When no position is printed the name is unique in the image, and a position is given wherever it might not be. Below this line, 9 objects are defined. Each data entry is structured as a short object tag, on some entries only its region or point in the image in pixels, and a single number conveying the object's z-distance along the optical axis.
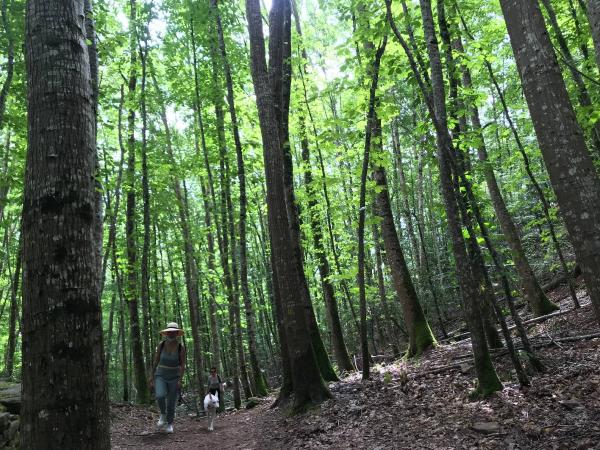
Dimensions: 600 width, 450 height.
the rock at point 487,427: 4.54
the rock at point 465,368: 6.91
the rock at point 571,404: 4.53
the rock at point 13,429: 6.18
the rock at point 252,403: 12.12
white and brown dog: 9.43
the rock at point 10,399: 6.60
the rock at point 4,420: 6.07
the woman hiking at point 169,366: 8.28
